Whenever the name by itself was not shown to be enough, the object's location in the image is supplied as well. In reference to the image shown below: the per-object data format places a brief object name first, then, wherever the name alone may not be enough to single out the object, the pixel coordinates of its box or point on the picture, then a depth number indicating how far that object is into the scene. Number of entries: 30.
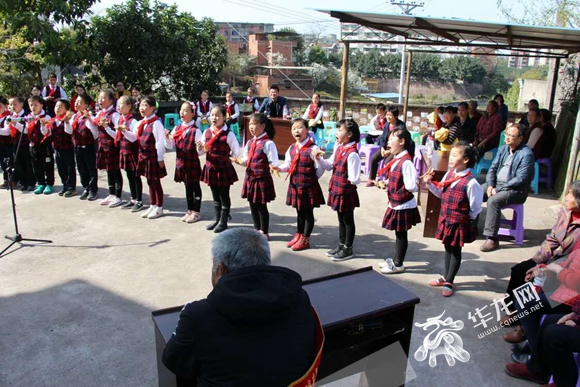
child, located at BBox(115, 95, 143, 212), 6.23
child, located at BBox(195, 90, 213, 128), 11.48
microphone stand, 5.47
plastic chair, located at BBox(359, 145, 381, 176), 8.41
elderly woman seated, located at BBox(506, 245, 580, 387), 2.83
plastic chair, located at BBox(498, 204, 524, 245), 5.61
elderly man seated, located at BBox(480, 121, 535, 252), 5.28
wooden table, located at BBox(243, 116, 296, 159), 9.77
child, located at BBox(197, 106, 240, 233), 5.68
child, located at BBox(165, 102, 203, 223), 5.87
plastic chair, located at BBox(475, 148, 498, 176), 8.89
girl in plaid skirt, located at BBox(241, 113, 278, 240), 5.38
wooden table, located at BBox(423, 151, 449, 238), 5.74
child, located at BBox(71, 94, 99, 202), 6.75
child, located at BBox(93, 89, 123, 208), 6.48
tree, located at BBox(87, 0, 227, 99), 12.76
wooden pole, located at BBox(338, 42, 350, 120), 7.61
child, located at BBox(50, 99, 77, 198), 6.93
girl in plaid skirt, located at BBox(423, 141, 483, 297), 4.19
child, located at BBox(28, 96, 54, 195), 7.05
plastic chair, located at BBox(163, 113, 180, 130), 12.39
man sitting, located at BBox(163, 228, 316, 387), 1.73
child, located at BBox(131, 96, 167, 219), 6.03
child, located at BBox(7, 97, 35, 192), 7.17
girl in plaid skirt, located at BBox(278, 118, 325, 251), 5.11
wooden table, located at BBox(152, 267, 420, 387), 2.50
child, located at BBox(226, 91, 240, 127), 11.20
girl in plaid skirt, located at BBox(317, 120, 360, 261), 4.87
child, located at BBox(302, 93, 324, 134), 9.52
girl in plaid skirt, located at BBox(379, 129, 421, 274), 4.52
